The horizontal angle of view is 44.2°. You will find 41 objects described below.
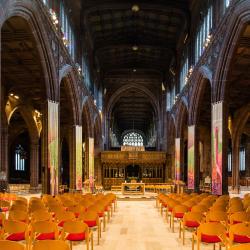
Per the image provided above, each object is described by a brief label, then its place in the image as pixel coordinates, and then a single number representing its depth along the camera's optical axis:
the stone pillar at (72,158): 23.34
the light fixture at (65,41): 19.34
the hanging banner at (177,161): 29.25
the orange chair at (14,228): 6.21
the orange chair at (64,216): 7.63
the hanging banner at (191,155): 22.86
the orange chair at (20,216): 7.68
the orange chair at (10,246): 4.33
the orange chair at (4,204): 10.14
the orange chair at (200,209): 8.71
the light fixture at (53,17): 16.46
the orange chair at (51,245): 4.51
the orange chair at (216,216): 7.68
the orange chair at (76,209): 8.98
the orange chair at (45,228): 6.14
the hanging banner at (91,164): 28.29
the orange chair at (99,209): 9.13
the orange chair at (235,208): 9.03
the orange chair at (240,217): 7.34
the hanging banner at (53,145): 16.29
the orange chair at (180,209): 9.48
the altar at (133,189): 24.75
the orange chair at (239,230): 5.84
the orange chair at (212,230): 5.95
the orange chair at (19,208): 8.48
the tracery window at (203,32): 19.74
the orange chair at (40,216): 7.44
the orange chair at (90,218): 7.88
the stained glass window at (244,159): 38.76
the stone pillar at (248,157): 37.26
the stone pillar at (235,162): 29.30
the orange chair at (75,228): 6.24
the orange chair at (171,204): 10.67
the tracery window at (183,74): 27.36
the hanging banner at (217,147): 16.59
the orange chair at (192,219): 7.83
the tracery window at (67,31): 19.82
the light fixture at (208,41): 18.70
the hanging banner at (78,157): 23.18
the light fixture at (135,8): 24.23
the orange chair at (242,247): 4.27
